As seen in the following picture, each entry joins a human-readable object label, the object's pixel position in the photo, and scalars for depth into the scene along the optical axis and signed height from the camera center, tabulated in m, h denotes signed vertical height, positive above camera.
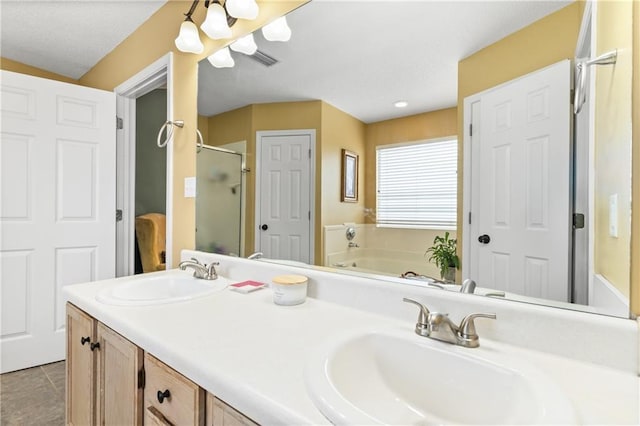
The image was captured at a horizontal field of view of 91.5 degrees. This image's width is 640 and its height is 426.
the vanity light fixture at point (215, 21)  1.39 +0.91
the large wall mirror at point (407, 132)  0.73 +0.27
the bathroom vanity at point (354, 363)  0.57 -0.33
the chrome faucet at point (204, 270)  1.47 -0.29
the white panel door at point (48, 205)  2.08 +0.03
